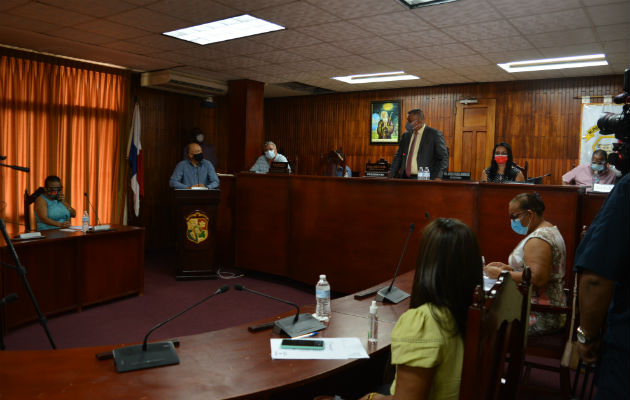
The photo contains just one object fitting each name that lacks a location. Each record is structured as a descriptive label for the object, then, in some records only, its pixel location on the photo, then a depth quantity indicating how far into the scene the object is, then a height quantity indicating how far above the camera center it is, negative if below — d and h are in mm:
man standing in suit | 5352 +383
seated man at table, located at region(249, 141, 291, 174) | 7227 +290
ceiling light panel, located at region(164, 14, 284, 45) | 4879 +1659
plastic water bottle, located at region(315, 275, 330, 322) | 2365 -650
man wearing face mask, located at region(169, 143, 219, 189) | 6562 +32
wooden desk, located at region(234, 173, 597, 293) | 4191 -407
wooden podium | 5926 -746
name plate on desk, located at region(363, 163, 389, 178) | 5051 +119
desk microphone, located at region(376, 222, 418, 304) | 2723 -685
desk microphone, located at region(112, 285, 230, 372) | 1751 -727
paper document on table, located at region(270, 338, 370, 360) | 1890 -729
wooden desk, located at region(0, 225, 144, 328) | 4273 -1028
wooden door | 8016 +863
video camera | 1708 +224
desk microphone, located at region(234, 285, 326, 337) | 2125 -701
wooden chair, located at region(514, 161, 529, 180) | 7139 +308
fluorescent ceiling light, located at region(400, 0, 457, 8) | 4074 +1620
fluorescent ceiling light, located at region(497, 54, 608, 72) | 6175 +1772
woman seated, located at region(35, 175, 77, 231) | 5234 -447
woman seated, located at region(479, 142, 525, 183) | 5605 +240
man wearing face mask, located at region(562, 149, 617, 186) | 6516 +244
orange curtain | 6246 +617
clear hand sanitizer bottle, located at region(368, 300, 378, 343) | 2088 -658
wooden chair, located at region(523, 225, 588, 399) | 2611 -894
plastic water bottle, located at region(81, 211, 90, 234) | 4917 -591
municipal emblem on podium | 5926 -677
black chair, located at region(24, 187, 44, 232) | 5277 -398
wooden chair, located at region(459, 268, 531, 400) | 1170 -436
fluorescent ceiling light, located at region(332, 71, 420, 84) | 7621 +1809
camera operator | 1421 -339
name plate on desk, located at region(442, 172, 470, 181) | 4629 +88
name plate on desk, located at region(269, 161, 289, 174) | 6051 +134
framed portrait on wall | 8945 +1184
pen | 2090 -722
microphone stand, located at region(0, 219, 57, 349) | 2686 -601
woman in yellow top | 1405 -424
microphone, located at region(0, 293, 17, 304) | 2319 -678
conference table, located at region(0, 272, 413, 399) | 1569 -745
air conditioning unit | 7386 +1540
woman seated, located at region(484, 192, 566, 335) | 2771 -458
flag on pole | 7484 +236
